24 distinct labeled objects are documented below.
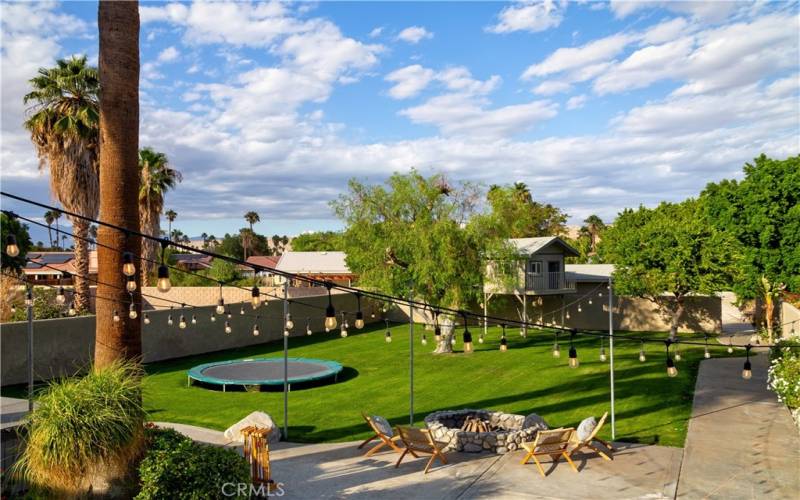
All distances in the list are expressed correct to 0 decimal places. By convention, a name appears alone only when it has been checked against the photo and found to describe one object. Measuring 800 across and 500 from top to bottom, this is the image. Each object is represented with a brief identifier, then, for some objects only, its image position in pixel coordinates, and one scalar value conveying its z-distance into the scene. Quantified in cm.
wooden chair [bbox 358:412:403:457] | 1289
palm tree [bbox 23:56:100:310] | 2634
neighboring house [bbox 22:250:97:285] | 5684
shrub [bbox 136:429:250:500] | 897
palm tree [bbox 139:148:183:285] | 3503
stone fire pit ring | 1335
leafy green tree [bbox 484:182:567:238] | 2800
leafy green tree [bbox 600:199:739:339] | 2916
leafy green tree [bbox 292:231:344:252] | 9412
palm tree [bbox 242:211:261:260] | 11438
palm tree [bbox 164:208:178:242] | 10594
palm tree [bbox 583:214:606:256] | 9819
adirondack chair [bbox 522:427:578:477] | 1205
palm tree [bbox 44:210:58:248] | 9900
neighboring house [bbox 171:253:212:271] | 7290
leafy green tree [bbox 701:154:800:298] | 3350
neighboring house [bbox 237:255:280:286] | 8762
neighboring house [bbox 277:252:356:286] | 5653
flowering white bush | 1524
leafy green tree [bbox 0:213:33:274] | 3513
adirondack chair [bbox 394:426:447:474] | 1241
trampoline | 2147
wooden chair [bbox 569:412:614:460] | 1247
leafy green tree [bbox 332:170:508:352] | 2616
